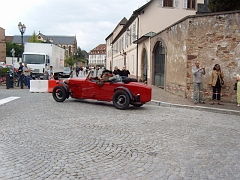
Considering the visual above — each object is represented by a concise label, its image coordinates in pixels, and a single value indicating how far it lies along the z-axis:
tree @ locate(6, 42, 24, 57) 74.00
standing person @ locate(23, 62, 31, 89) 17.86
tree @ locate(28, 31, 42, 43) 57.91
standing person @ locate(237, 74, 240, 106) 10.85
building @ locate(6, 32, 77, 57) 114.94
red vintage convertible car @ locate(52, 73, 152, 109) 9.77
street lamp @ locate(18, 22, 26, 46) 26.30
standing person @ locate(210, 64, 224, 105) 11.34
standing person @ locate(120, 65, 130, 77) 14.60
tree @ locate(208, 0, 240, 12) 14.62
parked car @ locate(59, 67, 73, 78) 39.08
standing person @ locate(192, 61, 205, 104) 11.35
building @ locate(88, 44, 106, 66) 152.69
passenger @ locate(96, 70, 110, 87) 10.42
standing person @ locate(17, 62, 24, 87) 17.52
